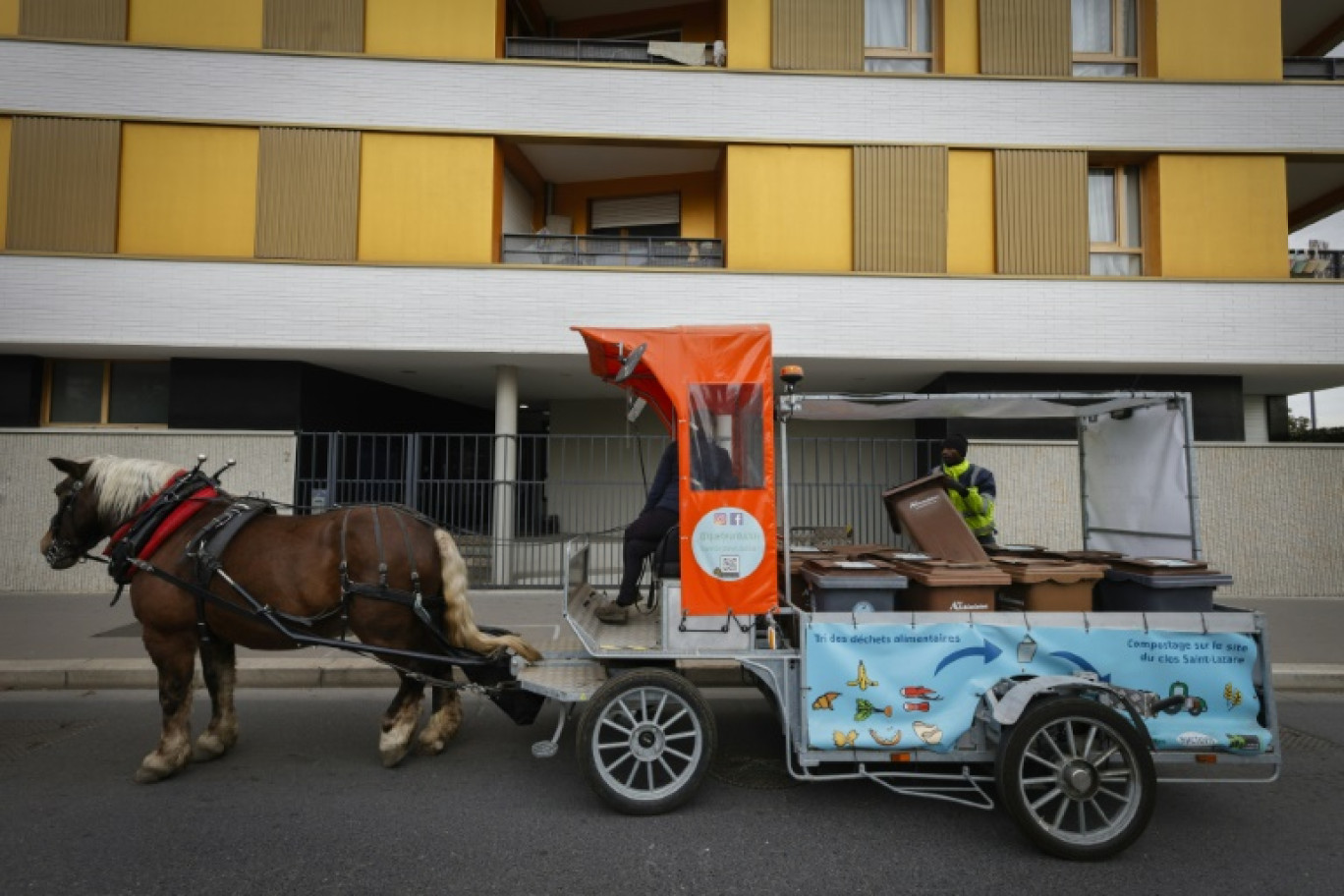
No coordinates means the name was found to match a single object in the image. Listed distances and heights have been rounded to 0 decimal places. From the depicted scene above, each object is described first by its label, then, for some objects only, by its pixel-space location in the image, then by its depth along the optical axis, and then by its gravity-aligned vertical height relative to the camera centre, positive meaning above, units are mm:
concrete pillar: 10828 -72
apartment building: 10430 +4495
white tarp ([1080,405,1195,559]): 4480 +104
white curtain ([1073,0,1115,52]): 11648 +7678
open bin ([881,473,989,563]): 4383 -139
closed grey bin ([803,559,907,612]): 3826 -491
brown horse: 4246 -531
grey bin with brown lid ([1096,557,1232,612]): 3820 -461
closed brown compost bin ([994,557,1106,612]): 3902 -478
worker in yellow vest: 5617 +69
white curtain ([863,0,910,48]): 11625 +7677
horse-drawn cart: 3434 -925
